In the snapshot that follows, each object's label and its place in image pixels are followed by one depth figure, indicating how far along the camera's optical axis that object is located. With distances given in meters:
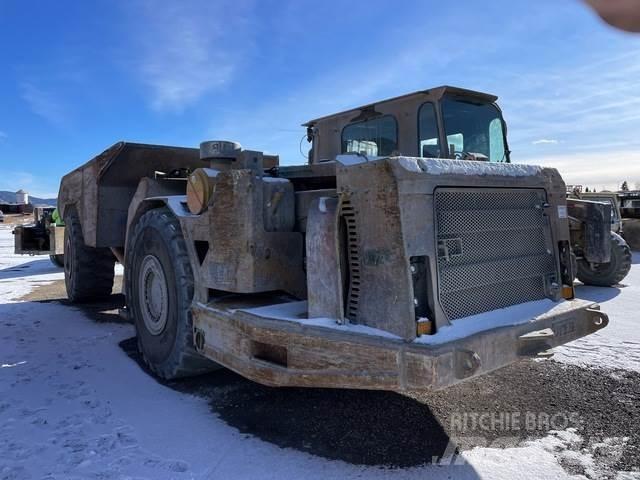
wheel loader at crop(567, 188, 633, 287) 7.38
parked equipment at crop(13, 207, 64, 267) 12.88
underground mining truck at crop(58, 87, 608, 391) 2.65
